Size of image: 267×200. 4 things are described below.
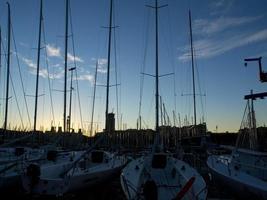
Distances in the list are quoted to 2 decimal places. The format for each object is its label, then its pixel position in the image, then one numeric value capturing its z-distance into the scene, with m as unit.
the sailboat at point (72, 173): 9.54
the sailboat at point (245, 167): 9.29
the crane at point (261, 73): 22.32
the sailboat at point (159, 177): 7.53
